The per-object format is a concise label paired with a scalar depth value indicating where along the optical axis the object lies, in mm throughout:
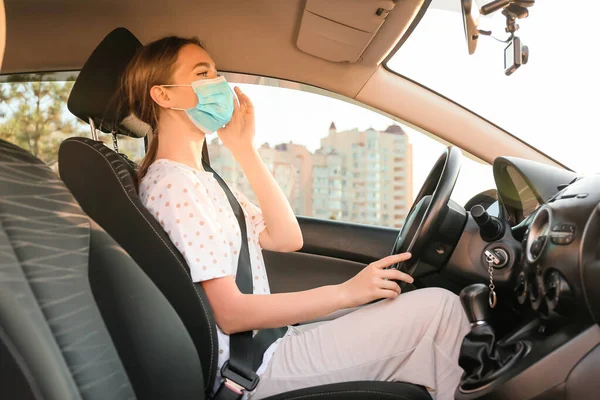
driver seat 1253
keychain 1363
